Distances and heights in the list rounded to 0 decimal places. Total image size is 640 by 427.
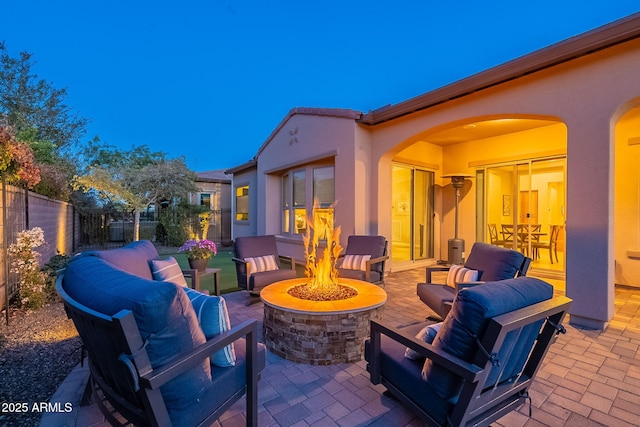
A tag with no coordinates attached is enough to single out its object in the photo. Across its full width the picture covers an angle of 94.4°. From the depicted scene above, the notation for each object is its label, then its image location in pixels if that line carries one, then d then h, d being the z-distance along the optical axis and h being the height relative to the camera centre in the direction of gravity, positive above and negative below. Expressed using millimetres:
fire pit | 2789 -1092
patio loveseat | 1283 -689
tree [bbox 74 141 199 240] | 10023 +972
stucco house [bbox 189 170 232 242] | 14273 +455
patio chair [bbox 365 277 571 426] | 1479 -791
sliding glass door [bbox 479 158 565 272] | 7180 +97
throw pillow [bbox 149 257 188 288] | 3123 -657
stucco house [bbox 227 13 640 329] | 3607 +1082
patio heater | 7539 -789
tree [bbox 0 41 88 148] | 9781 +3765
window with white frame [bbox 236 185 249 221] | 11859 +323
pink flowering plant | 5289 -704
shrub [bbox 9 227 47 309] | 4023 -826
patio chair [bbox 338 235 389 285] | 4895 -810
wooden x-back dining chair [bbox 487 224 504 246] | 7749 -610
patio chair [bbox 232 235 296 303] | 4621 -902
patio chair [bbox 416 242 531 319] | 3385 -727
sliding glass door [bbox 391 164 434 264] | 7812 -49
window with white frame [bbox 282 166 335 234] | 7559 +443
